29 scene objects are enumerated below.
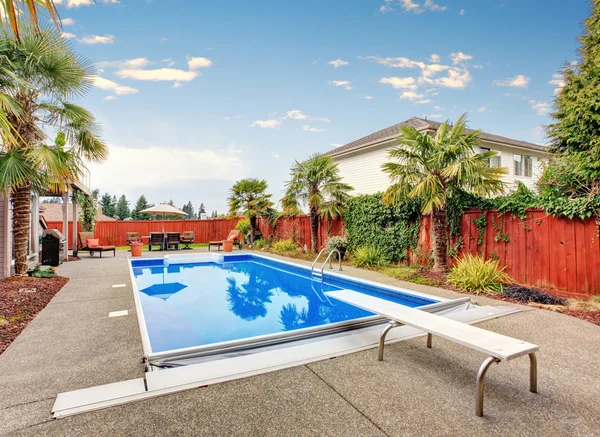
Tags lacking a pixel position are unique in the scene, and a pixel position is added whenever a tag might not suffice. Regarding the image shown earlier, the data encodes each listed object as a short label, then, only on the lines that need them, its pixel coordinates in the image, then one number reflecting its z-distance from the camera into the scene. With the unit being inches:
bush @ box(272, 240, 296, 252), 580.1
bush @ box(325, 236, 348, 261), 438.6
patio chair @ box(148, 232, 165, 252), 639.8
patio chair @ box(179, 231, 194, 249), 695.7
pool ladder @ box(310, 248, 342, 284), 363.3
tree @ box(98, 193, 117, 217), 2012.8
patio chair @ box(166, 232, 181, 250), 645.9
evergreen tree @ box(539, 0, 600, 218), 243.8
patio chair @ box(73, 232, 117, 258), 533.7
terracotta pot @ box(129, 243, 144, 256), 537.6
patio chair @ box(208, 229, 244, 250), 676.7
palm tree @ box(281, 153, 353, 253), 474.0
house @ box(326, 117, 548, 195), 603.2
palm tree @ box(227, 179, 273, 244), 669.3
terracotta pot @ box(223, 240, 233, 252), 636.1
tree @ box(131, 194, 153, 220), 2092.8
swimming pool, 172.1
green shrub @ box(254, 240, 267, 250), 666.9
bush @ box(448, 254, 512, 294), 257.4
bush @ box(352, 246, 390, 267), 391.5
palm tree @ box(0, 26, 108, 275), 267.6
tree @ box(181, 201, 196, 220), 2672.2
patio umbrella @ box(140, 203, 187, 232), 713.7
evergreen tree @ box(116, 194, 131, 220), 2059.5
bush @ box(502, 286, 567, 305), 224.8
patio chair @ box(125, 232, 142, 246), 642.3
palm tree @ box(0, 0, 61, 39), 90.8
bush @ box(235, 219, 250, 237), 738.8
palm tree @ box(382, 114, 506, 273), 289.4
